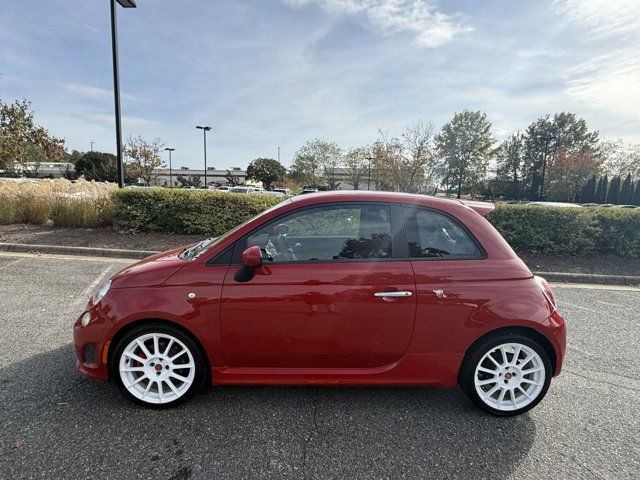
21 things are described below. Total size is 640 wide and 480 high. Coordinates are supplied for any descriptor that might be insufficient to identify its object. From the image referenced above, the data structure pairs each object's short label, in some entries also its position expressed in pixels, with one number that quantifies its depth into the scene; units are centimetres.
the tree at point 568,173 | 3872
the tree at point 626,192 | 3494
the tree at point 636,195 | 3439
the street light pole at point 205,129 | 3803
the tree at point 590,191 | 3756
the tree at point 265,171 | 5691
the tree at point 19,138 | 1558
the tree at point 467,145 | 4175
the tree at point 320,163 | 4391
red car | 242
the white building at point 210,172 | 7104
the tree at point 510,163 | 5038
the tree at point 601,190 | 3678
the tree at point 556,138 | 4791
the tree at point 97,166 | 4291
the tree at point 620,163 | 3934
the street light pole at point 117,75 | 891
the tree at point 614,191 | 3572
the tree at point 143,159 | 3597
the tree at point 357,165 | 3419
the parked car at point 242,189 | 2574
